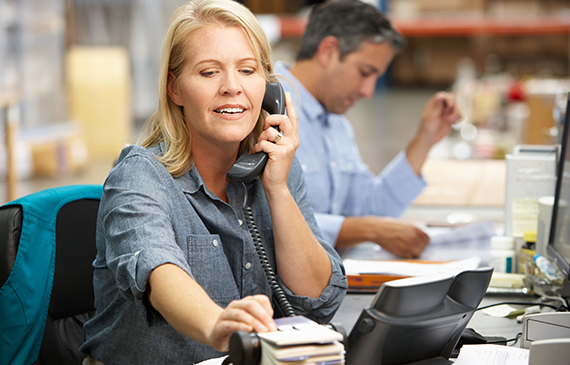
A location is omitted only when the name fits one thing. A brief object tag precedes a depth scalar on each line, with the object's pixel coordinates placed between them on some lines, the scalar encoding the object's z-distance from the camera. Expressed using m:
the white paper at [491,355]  2.56
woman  2.68
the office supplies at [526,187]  3.15
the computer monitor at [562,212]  2.86
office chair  2.79
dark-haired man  3.66
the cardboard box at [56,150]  8.93
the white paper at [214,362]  2.51
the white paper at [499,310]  2.88
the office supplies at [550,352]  2.46
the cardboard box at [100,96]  10.46
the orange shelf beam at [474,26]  18.51
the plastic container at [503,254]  3.11
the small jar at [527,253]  3.06
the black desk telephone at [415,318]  2.42
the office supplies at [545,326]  2.62
